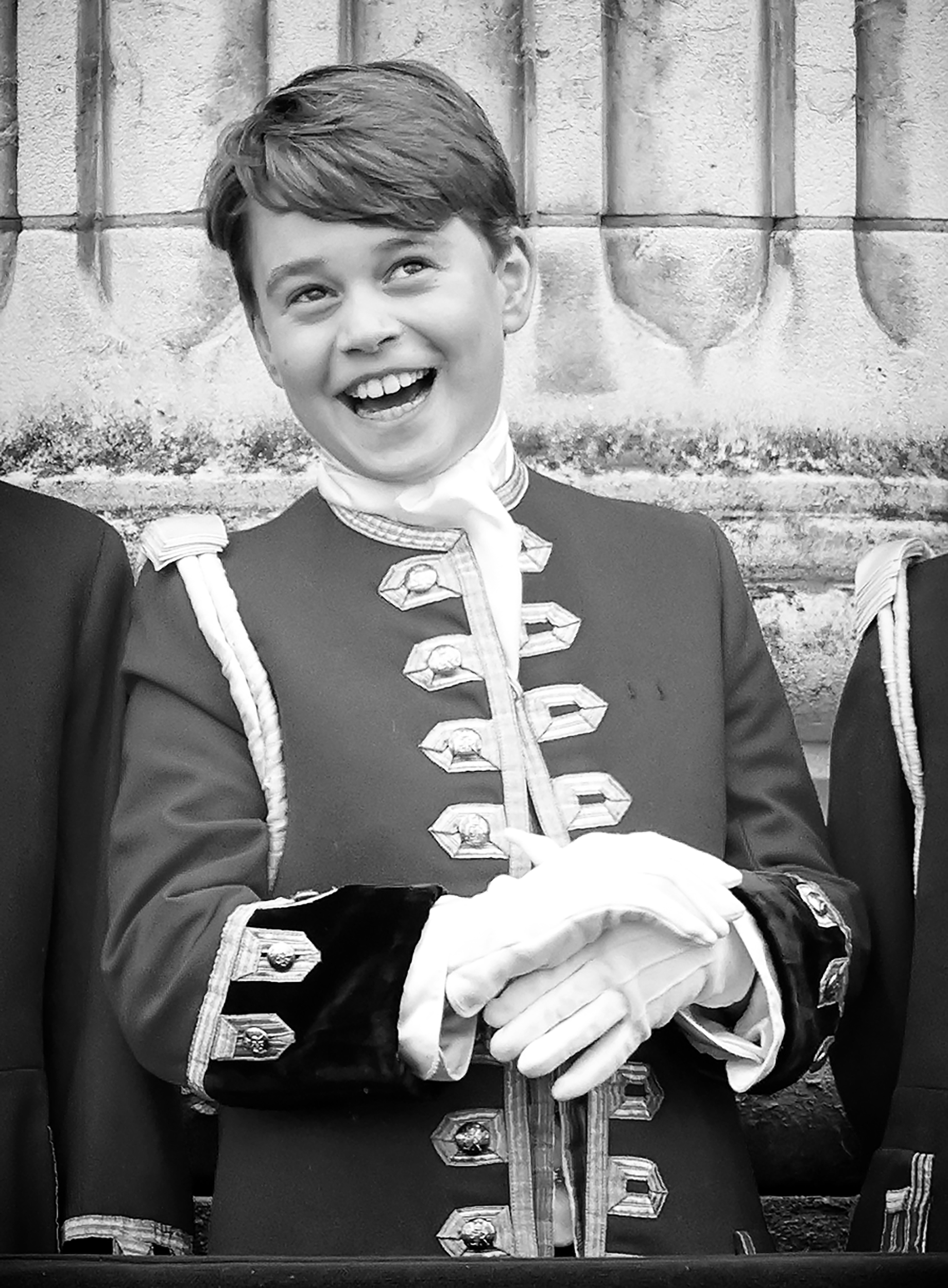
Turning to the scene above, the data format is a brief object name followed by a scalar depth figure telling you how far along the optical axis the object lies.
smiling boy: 3.48
